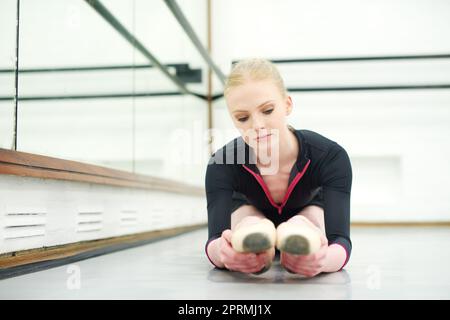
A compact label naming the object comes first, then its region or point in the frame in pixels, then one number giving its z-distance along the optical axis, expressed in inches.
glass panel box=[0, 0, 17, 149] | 41.3
